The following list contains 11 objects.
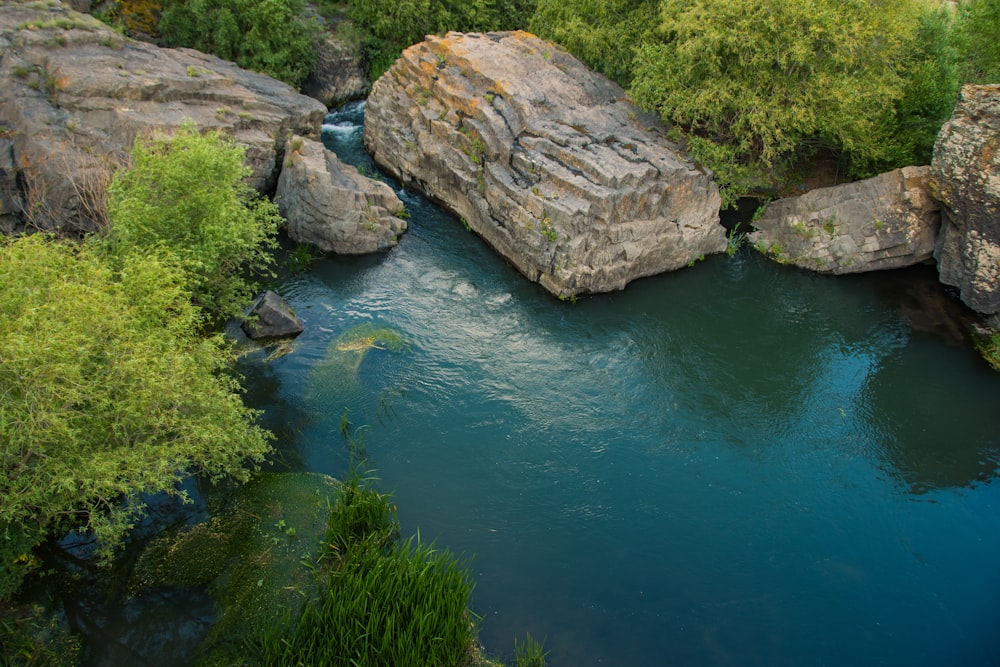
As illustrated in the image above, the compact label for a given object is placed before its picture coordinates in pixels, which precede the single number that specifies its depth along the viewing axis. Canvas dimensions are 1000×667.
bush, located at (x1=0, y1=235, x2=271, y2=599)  12.94
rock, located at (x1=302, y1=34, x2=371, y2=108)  42.00
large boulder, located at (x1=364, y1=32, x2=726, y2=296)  27.44
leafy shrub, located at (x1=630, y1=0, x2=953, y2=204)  27.94
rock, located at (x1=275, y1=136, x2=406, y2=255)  28.66
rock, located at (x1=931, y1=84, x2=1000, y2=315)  25.05
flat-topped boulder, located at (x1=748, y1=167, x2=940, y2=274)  28.67
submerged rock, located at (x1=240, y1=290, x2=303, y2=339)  23.84
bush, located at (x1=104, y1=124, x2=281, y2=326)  20.80
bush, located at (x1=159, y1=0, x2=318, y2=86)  37.97
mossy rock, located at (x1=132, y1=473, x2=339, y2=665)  15.24
